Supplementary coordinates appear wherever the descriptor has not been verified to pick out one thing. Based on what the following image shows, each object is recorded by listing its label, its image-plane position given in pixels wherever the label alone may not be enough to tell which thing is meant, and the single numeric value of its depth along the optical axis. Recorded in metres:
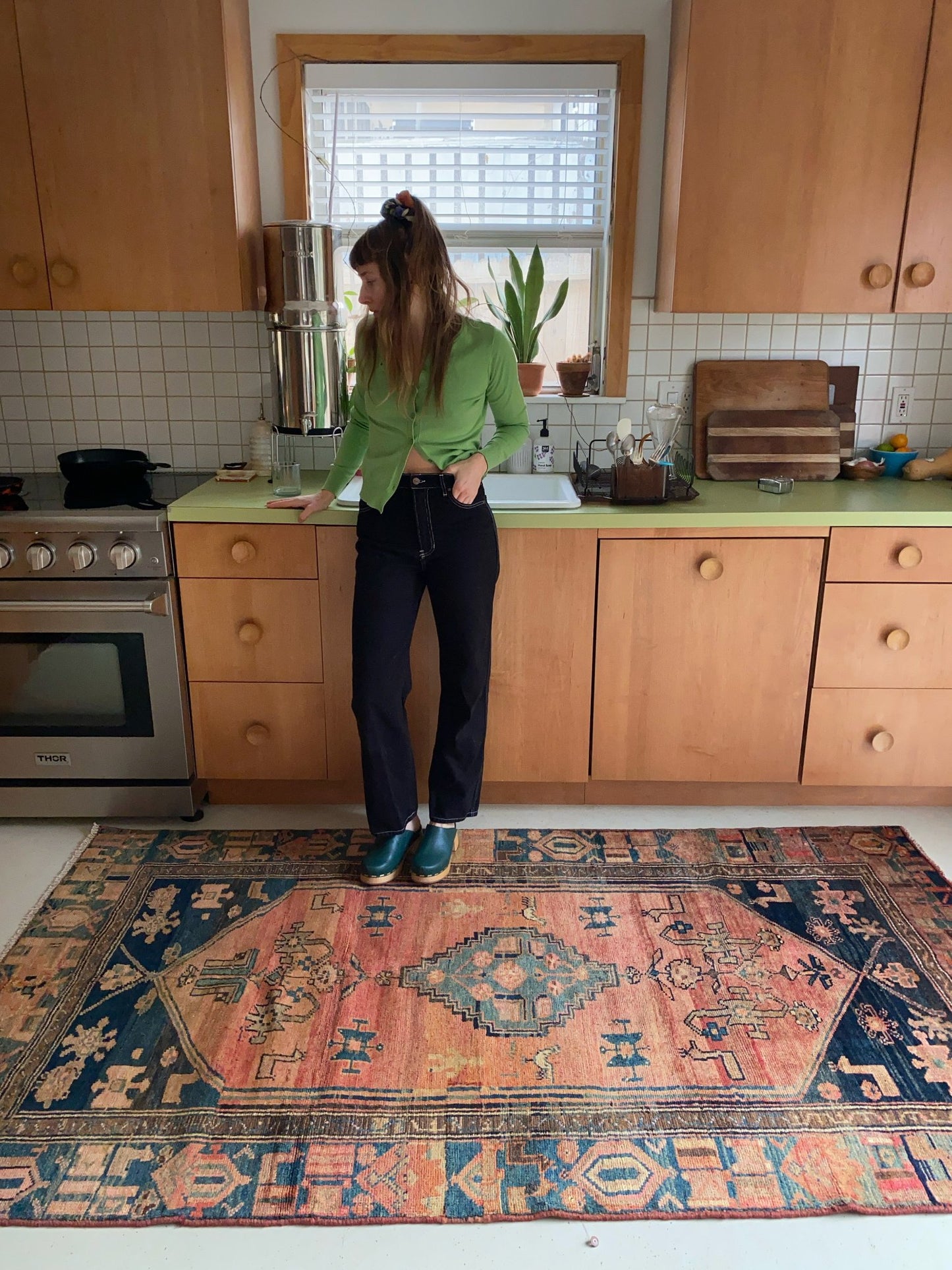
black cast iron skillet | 2.42
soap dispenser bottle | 2.77
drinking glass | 2.54
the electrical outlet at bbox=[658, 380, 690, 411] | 2.83
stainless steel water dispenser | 2.46
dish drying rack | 2.39
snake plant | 2.73
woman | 2.00
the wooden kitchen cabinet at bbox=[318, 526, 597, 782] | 2.38
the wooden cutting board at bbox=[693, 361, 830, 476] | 2.79
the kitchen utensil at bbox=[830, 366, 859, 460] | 2.81
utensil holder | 2.39
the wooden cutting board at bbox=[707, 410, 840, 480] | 2.76
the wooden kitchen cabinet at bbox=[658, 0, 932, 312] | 2.29
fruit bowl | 2.77
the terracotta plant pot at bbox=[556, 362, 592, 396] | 2.78
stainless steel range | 2.34
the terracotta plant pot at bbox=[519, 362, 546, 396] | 2.75
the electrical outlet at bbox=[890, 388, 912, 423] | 2.84
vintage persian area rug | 1.55
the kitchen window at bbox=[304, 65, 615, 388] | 2.60
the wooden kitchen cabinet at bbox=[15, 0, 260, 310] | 2.27
